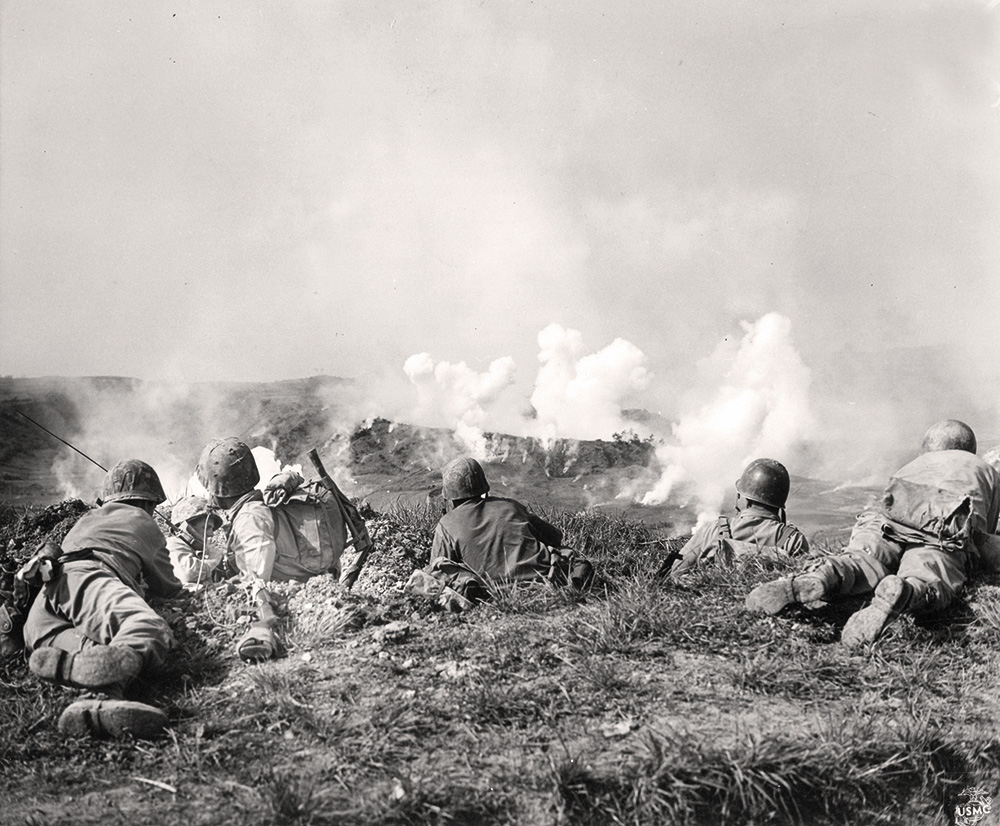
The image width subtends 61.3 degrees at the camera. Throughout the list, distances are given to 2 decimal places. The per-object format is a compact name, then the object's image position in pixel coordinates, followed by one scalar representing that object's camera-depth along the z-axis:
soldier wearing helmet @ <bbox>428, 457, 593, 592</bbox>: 6.11
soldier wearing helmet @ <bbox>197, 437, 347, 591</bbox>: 6.16
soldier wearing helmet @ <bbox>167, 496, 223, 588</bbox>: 6.13
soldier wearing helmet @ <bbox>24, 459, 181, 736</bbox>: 4.04
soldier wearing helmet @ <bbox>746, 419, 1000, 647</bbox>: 5.05
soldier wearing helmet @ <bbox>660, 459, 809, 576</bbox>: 6.79
